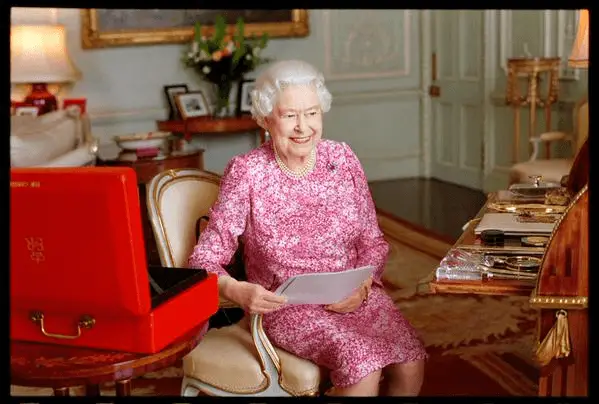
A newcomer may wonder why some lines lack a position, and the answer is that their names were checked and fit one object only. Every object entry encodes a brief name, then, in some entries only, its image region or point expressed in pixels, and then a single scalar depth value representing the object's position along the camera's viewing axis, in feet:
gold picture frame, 23.36
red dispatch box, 4.95
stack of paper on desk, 7.47
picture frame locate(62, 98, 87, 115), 22.82
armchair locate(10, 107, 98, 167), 13.05
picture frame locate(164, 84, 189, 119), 24.13
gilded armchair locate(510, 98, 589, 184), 17.08
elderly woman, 7.76
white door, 24.80
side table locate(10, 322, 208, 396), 5.33
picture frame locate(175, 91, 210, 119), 23.75
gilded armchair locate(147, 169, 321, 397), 7.57
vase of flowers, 23.32
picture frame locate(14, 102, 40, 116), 21.02
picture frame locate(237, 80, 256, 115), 24.26
